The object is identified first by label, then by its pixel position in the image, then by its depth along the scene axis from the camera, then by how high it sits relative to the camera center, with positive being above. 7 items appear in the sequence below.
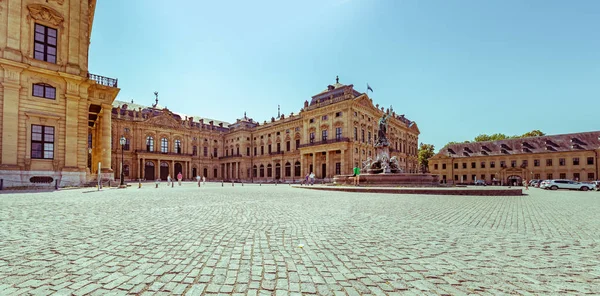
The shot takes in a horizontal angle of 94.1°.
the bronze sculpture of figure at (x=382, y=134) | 24.52 +2.58
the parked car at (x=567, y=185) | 27.84 -2.36
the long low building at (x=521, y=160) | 48.31 +0.56
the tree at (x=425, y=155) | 78.16 +2.20
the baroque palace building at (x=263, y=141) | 44.84 +4.28
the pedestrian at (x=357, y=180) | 22.08 -1.35
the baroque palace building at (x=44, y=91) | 17.16 +4.80
